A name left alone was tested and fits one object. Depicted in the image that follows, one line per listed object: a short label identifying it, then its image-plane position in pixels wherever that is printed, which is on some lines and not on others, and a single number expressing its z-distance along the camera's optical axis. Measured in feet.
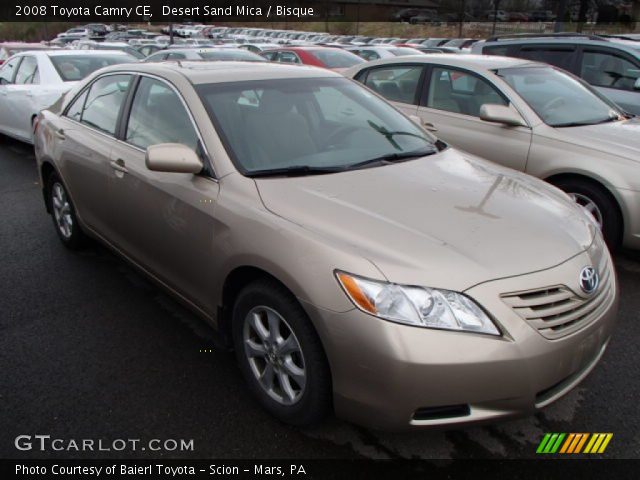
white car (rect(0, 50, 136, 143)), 25.27
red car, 38.86
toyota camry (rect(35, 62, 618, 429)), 6.74
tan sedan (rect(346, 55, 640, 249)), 13.98
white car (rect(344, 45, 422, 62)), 51.98
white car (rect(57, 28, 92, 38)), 132.53
